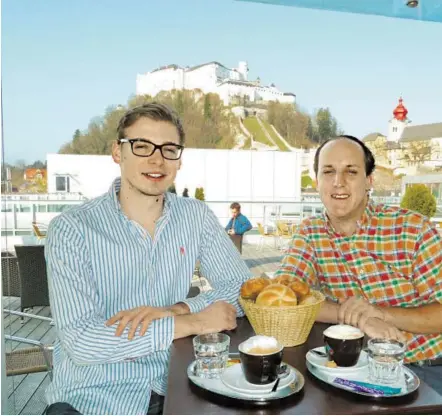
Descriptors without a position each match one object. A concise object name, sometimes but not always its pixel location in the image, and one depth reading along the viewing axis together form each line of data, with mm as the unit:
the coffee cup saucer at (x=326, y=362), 961
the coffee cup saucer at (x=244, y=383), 857
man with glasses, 1199
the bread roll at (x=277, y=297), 1133
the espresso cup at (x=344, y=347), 982
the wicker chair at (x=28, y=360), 1858
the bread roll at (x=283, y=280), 1264
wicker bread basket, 1113
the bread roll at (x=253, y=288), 1230
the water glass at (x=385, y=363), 933
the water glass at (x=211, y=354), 986
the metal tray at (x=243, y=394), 838
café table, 813
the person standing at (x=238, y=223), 6770
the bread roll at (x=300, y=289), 1193
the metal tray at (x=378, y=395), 854
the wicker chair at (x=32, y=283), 3156
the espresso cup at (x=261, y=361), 869
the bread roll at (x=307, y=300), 1156
